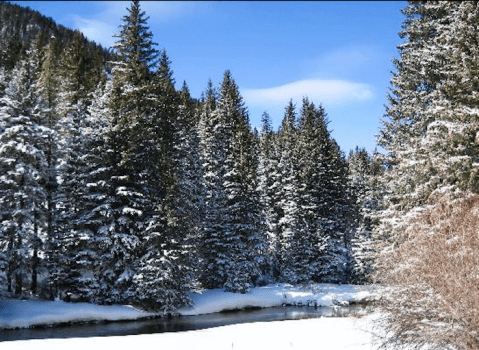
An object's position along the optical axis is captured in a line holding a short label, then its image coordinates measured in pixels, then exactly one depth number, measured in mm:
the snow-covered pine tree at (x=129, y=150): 30031
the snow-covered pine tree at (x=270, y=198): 47812
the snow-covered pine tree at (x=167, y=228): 29625
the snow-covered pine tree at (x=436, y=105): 18016
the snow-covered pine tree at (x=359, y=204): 50497
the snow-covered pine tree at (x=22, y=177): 27188
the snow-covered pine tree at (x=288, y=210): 47094
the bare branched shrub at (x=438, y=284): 10766
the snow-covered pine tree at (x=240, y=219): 38750
